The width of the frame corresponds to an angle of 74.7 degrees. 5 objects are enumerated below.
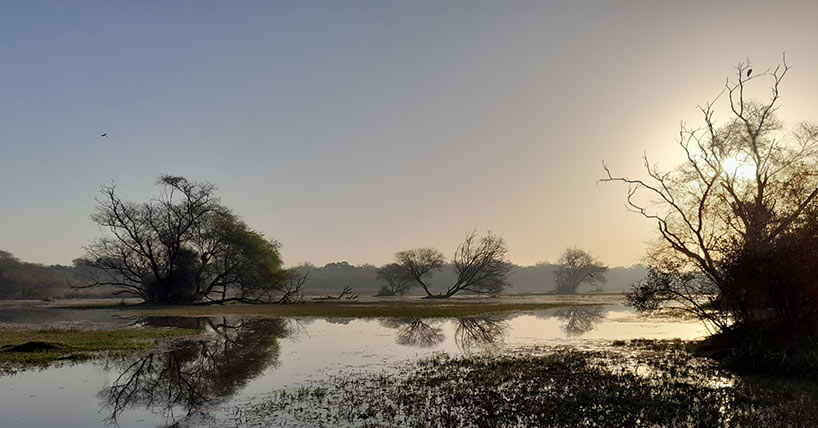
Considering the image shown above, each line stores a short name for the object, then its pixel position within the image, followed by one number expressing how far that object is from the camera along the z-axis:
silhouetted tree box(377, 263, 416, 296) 117.50
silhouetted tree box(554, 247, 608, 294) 149.88
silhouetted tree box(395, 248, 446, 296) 113.88
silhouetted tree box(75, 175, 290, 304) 73.69
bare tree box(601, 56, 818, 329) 19.69
